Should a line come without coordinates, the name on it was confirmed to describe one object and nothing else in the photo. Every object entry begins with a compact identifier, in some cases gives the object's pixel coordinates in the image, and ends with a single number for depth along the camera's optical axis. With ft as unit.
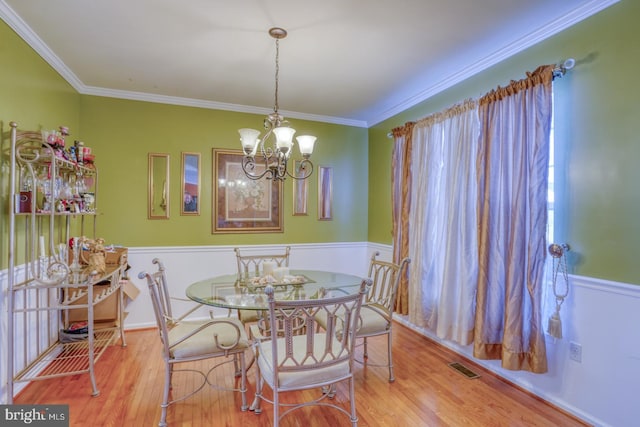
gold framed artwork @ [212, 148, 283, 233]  12.66
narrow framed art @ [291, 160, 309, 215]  13.88
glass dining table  6.93
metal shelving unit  7.04
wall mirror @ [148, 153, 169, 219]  11.88
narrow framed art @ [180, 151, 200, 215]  12.25
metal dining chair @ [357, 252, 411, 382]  8.08
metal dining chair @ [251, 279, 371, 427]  5.24
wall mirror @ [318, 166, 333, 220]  14.33
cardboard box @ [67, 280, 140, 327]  10.02
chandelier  7.20
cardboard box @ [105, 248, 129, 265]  9.94
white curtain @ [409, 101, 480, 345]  9.02
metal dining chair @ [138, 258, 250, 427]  6.29
